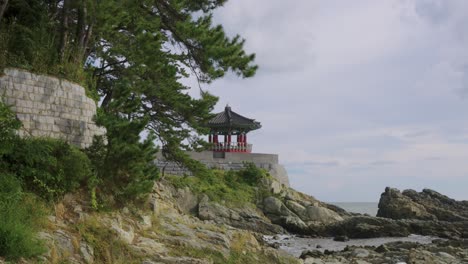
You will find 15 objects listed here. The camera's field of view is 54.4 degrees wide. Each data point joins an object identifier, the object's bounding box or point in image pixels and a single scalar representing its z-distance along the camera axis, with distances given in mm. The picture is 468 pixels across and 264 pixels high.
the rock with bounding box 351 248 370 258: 19350
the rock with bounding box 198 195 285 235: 27500
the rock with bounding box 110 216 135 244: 9322
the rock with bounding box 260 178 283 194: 32562
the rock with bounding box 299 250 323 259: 19303
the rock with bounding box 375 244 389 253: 20625
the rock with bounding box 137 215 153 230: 10607
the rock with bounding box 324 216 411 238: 29734
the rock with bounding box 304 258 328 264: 16747
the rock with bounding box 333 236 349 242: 27630
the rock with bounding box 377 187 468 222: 36594
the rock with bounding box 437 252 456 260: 18878
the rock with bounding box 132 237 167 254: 9312
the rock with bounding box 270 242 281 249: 22242
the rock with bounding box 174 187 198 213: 27594
